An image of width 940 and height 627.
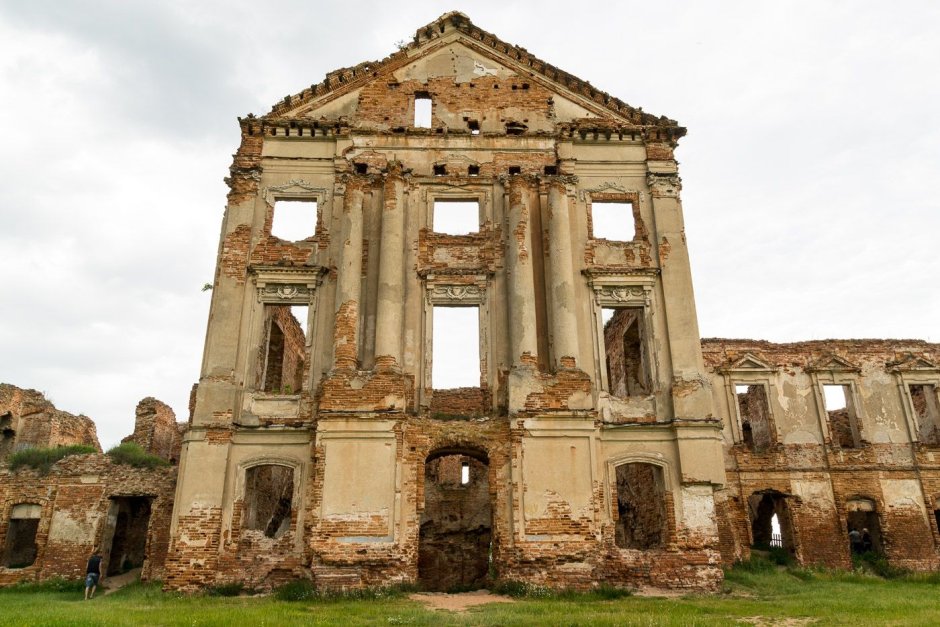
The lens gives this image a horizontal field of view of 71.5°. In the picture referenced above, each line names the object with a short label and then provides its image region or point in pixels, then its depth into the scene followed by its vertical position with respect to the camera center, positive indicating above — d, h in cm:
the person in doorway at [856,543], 1915 -33
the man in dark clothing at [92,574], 1318 -71
